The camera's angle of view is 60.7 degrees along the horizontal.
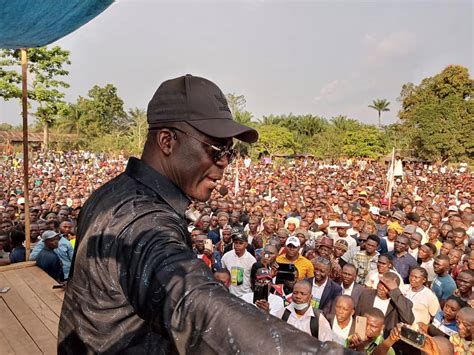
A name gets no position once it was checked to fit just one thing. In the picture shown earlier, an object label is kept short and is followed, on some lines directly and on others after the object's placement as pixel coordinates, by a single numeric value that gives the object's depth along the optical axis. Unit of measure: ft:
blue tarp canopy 5.33
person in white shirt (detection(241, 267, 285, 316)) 14.25
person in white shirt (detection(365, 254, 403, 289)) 16.74
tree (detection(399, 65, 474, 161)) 108.58
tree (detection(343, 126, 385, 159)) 128.36
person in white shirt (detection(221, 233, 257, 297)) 18.16
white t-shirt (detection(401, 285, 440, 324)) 14.17
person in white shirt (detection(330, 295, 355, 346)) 13.02
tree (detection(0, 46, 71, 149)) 78.18
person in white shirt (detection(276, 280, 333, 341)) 12.70
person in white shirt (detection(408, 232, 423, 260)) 21.24
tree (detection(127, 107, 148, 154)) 118.77
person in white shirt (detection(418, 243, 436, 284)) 19.74
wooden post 12.85
